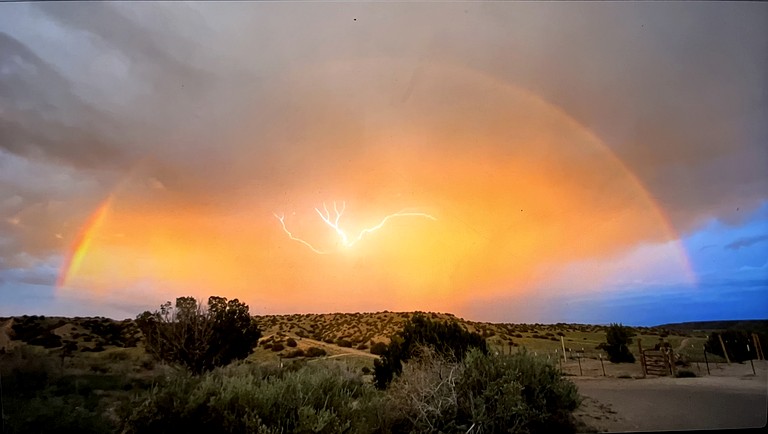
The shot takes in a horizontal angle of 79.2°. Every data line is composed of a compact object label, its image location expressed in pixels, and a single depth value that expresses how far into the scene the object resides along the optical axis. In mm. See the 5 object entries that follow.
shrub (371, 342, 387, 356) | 14153
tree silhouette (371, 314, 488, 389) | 10328
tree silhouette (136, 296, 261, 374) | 11788
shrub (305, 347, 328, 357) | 14852
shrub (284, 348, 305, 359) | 14010
